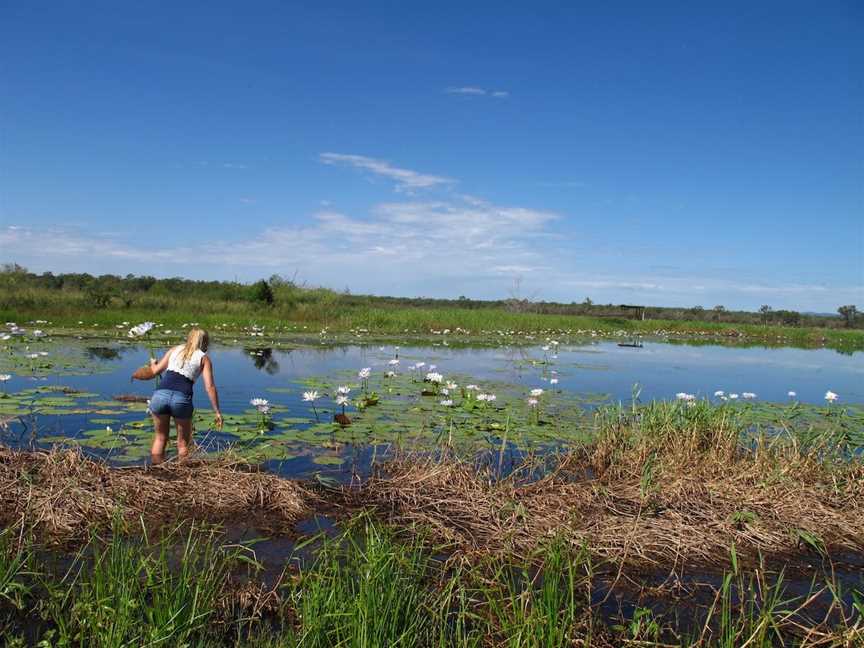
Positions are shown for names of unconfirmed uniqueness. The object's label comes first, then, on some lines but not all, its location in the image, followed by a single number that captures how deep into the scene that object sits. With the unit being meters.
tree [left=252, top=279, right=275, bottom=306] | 27.17
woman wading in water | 5.87
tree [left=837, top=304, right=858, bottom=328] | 63.66
